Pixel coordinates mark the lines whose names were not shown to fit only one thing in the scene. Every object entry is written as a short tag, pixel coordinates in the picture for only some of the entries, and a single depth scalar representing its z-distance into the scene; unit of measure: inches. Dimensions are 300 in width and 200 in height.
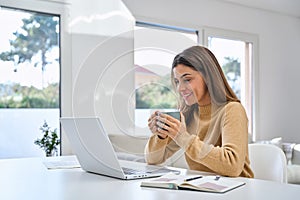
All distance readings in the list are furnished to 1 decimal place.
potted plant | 124.2
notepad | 38.4
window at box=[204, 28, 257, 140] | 177.8
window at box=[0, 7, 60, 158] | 123.0
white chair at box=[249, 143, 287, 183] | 55.1
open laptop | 44.9
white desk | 35.5
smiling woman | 49.2
